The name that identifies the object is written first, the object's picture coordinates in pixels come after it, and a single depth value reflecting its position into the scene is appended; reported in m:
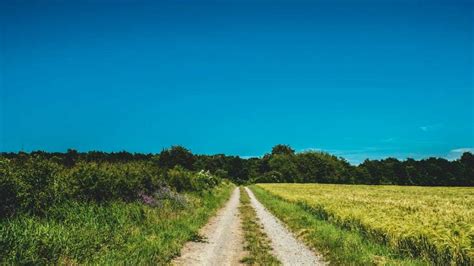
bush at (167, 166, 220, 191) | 31.00
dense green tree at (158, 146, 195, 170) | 88.24
